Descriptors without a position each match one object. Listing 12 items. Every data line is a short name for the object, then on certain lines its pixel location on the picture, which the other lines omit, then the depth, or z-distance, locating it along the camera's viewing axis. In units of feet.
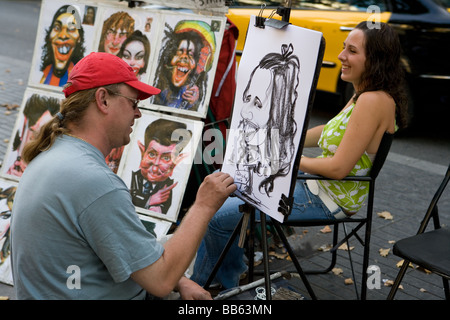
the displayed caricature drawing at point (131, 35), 11.47
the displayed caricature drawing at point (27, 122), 11.77
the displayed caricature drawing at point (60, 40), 11.88
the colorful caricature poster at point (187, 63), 10.98
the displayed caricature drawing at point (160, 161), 10.89
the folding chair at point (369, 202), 8.28
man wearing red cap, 5.13
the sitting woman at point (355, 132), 8.07
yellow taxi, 18.48
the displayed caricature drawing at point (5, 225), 9.99
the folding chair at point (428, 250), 7.06
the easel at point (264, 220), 6.68
